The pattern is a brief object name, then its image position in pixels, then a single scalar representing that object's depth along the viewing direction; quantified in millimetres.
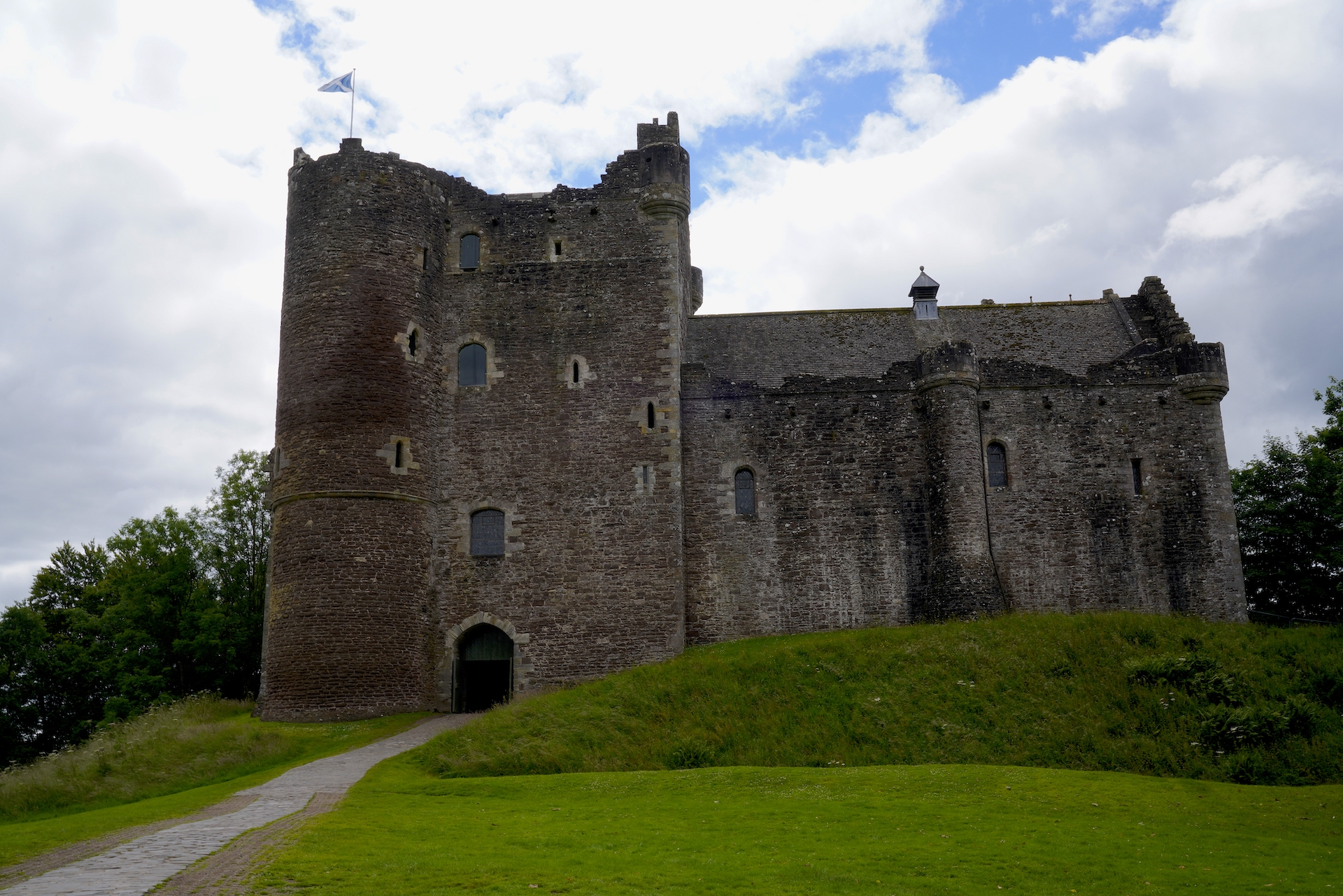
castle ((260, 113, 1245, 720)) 28203
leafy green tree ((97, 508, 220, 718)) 39500
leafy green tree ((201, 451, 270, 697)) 40812
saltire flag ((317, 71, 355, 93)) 30688
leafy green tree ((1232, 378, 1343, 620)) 35469
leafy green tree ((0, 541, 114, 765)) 42656
